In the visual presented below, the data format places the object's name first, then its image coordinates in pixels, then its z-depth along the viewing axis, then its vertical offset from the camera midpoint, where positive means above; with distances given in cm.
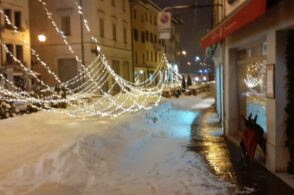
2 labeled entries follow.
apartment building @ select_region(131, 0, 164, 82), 3634 +568
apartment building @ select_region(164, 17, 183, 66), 5150 +648
